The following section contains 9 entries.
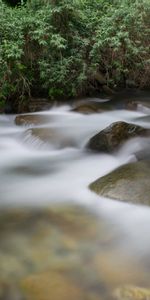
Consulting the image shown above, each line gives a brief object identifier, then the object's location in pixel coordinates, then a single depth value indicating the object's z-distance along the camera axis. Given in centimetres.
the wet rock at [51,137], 731
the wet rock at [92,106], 952
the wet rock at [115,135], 666
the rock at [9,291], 315
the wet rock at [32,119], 848
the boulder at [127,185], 470
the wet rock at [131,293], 299
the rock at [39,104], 961
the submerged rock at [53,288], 314
